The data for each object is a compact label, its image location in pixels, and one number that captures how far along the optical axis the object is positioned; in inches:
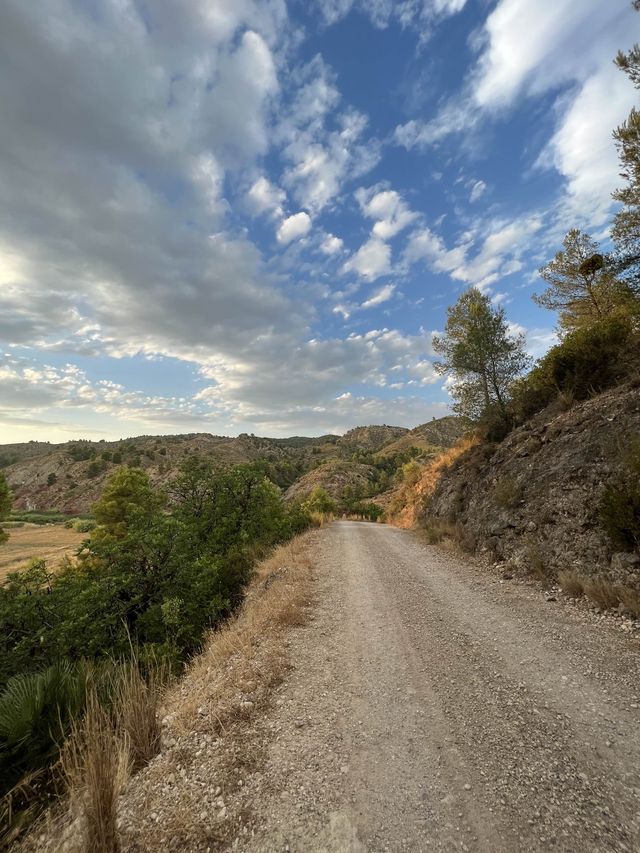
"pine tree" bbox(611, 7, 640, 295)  437.7
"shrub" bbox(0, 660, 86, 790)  141.4
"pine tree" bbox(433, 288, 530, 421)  736.3
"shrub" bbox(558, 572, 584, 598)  274.7
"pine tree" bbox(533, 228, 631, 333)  734.5
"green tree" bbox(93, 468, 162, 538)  1316.4
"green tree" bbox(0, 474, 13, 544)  1658.5
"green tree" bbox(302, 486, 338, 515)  1364.9
